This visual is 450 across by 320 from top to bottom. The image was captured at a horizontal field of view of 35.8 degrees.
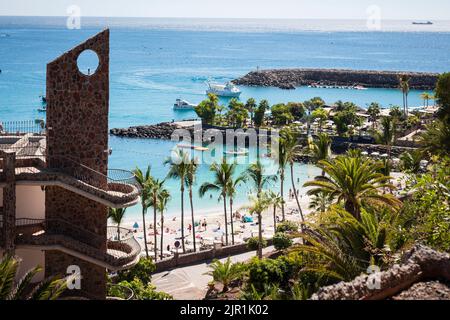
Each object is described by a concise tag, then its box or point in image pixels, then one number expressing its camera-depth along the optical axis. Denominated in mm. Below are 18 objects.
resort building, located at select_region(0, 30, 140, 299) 23562
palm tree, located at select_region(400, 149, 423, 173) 56322
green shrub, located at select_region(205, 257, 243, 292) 36031
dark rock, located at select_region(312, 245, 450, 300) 15141
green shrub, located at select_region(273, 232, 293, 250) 41938
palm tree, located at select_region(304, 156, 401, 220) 32500
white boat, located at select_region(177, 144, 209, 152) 92125
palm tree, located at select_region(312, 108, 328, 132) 96250
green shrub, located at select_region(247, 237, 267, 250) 44406
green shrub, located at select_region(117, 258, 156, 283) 34219
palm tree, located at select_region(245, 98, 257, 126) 106562
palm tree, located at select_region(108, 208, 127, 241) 40562
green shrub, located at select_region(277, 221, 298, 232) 45094
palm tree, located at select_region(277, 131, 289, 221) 50406
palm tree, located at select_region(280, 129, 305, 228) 50281
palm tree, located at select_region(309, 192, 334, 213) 47312
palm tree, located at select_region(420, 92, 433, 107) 105975
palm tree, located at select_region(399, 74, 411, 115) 107344
